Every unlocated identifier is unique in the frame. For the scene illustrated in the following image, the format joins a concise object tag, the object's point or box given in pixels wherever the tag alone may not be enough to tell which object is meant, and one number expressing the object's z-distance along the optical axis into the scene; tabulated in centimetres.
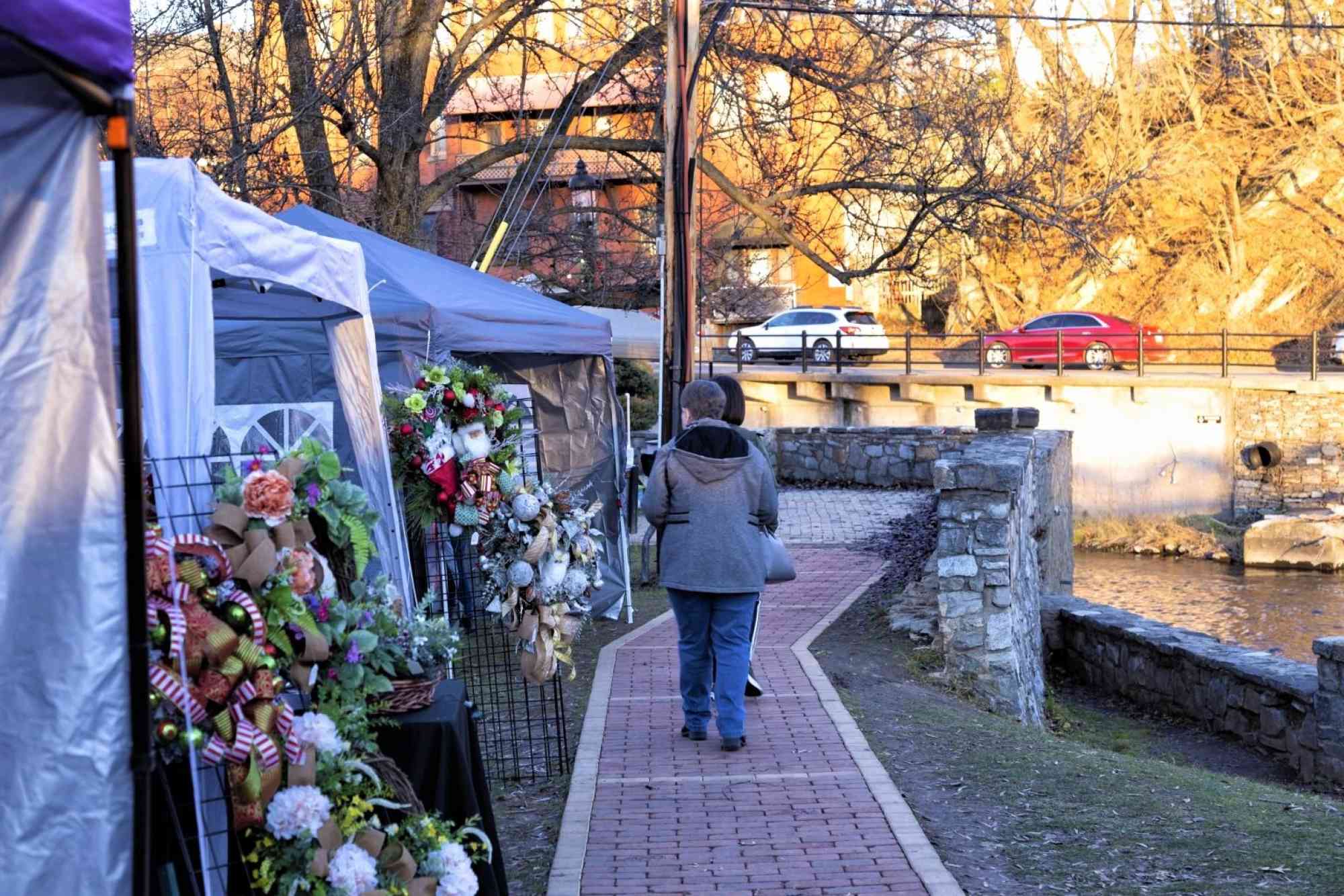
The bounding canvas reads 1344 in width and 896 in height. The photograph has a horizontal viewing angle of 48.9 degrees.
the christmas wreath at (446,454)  719
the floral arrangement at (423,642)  445
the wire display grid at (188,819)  331
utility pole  1282
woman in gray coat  698
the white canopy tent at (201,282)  446
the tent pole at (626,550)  1181
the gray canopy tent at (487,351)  923
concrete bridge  2878
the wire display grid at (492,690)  712
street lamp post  1750
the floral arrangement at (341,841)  346
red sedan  3412
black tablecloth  434
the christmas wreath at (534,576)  717
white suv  3628
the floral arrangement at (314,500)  367
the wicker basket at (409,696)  427
